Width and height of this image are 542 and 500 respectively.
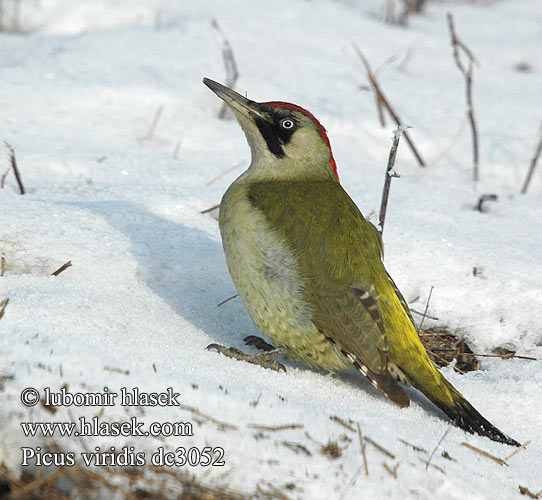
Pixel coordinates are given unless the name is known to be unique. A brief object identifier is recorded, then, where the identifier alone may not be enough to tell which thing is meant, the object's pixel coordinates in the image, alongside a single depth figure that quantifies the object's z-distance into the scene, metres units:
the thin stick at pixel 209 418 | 4.03
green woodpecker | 5.37
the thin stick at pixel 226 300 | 6.52
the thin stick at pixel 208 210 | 7.83
